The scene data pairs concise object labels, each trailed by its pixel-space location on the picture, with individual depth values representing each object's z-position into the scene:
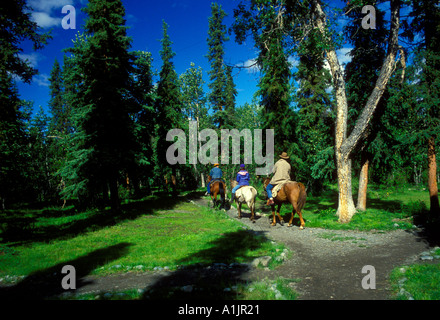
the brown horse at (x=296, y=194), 11.52
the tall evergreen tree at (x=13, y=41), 9.96
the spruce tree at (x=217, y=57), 32.12
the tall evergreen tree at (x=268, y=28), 11.39
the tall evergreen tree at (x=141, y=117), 17.91
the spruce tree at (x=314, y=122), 16.31
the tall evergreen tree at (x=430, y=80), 12.04
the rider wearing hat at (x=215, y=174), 18.66
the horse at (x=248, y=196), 13.50
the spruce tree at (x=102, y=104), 15.77
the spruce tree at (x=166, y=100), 29.47
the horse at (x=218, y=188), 17.80
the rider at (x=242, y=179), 14.26
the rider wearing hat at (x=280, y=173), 12.44
